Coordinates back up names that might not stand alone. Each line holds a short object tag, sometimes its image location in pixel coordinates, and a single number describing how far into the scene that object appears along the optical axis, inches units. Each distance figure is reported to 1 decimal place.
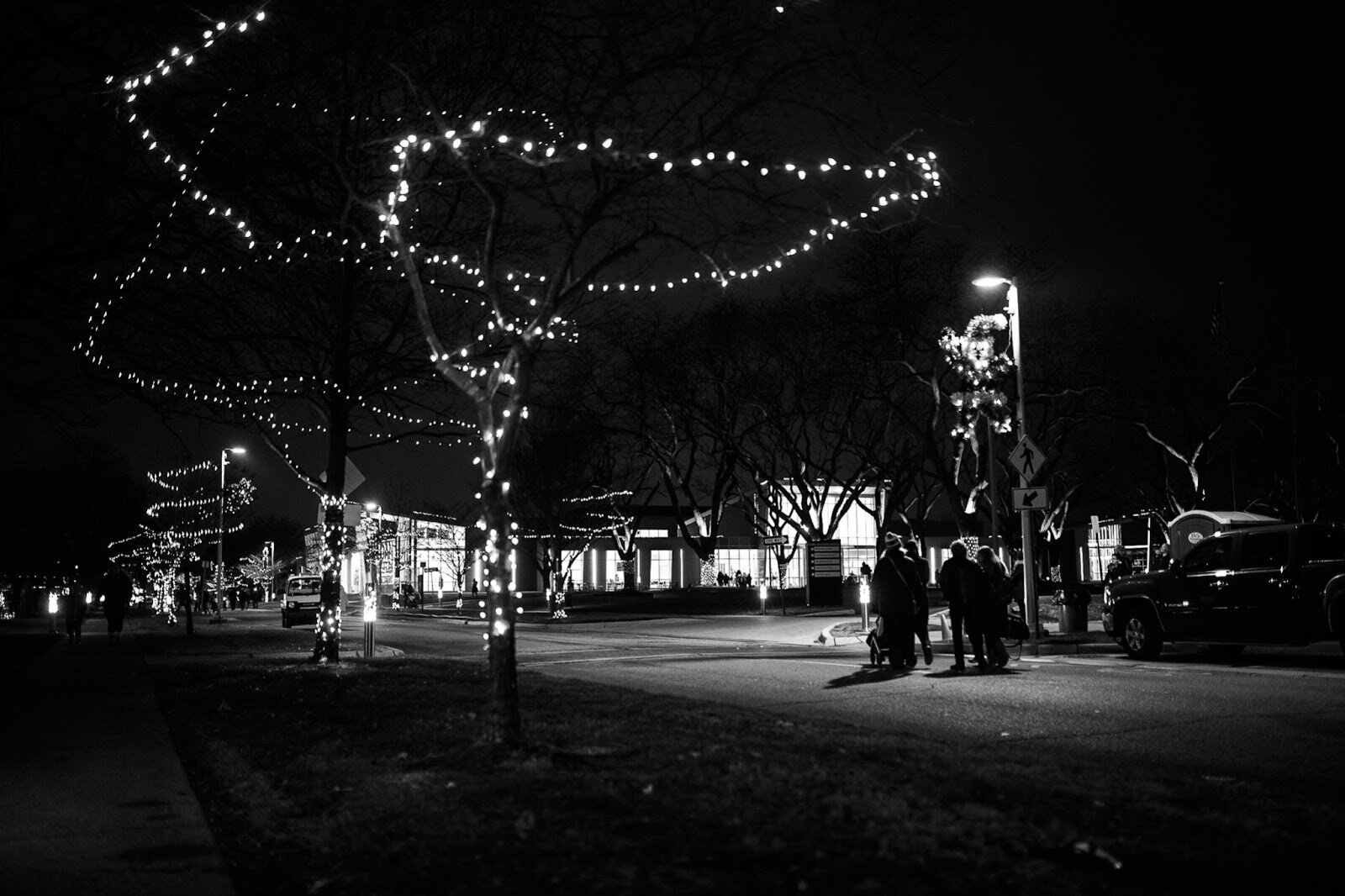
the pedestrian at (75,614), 1134.4
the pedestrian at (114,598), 1122.0
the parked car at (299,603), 1626.5
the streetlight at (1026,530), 867.4
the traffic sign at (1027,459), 860.6
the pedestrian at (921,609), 666.2
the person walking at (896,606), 651.5
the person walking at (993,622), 647.1
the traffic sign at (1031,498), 845.8
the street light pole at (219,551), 1770.2
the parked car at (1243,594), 632.4
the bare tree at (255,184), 459.5
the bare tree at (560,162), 351.6
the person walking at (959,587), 638.5
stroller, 659.4
